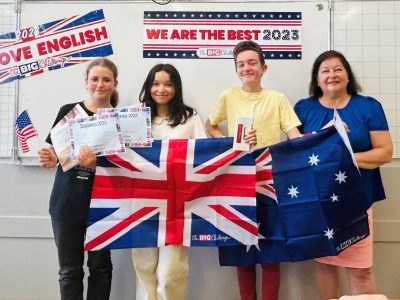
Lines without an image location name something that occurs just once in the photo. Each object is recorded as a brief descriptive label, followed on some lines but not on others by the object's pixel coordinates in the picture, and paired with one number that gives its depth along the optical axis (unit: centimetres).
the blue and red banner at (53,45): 218
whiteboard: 213
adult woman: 173
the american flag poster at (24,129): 217
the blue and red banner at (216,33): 212
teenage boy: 182
